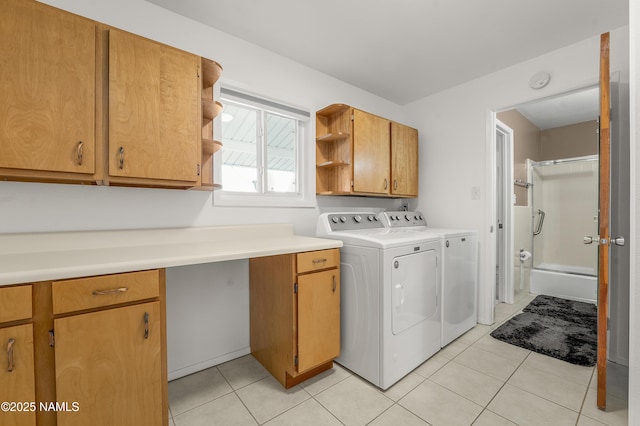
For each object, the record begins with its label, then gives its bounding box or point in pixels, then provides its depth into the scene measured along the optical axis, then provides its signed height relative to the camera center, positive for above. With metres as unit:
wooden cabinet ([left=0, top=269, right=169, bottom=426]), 0.96 -0.54
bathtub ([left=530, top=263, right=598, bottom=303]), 3.38 -0.93
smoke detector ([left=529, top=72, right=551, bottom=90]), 2.39 +1.15
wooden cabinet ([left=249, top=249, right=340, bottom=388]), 1.71 -0.67
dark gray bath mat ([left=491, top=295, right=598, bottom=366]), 2.18 -1.11
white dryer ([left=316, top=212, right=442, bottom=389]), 1.77 -0.64
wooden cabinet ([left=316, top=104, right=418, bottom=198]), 2.54 +0.57
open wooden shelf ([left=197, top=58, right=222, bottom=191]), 1.76 +0.66
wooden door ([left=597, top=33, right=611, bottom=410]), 1.54 -0.05
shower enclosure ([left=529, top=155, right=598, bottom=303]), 3.97 -0.10
